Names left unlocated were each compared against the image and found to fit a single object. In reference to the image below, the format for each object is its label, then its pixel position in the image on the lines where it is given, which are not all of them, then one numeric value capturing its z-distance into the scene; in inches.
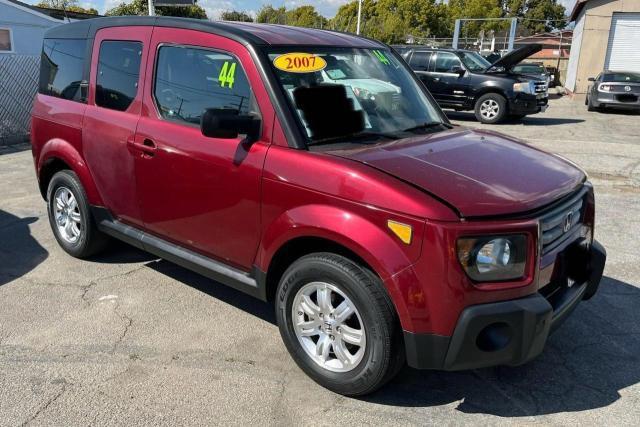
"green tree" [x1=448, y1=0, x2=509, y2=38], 2928.2
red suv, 101.4
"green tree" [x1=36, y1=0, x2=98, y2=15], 1707.7
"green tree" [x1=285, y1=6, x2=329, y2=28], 3026.1
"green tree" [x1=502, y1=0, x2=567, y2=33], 3526.1
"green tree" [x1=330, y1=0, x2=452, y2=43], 2667.3
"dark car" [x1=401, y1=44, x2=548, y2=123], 557.6
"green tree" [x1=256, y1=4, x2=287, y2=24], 2562.7
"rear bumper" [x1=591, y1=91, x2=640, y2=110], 674.2
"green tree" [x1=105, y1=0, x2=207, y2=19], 1077.8
